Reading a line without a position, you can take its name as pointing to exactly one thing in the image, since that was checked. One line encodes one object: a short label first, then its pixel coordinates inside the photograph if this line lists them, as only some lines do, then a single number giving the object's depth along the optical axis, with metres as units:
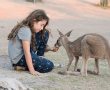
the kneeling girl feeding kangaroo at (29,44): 6.79
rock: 5.39
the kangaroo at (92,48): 6.74
